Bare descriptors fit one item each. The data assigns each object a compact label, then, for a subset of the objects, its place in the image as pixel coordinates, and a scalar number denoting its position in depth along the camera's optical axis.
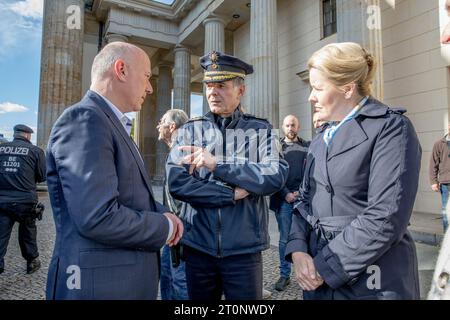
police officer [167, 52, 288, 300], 1.76
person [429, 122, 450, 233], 5.30
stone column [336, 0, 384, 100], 7.36
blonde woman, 1.18
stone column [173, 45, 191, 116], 16.41
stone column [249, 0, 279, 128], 9.80
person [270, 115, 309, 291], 3.51
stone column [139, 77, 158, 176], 20.83
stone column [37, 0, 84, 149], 10.88
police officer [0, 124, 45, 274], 4.06
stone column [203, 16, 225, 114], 13.09
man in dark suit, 1.17
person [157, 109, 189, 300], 2.20
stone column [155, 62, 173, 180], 18.66
